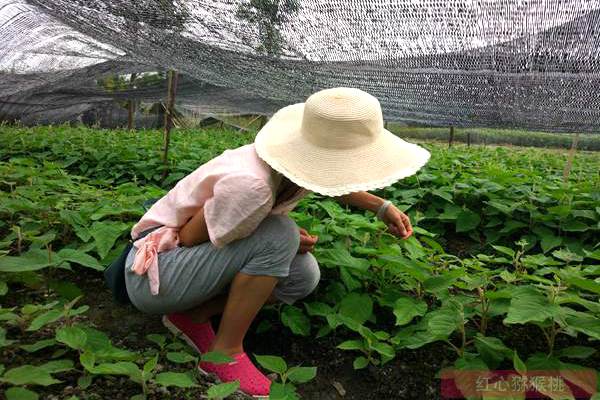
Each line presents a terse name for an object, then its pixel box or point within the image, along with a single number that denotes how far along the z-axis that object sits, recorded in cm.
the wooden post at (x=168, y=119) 393
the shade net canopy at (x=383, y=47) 250
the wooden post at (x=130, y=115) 1038
